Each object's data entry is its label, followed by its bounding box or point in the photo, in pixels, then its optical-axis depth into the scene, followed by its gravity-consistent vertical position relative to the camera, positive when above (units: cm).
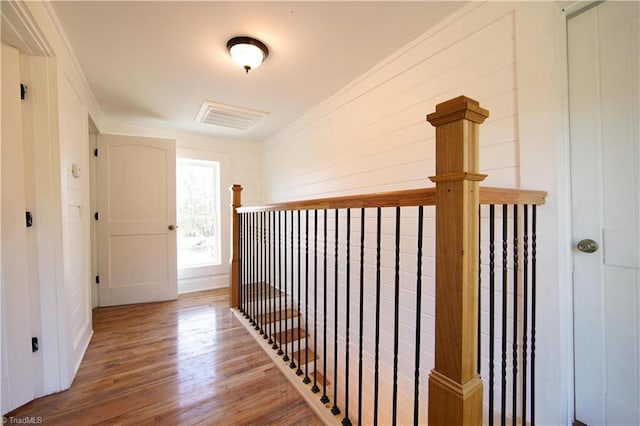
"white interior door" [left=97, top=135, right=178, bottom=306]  321 -6
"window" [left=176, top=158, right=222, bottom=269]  402 +3
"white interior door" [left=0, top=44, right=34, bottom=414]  150 -22
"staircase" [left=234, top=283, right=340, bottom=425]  156 -107
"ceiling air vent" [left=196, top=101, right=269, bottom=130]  302 +116
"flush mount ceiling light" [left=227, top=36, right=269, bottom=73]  191 +116
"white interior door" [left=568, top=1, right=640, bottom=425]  121 +1
